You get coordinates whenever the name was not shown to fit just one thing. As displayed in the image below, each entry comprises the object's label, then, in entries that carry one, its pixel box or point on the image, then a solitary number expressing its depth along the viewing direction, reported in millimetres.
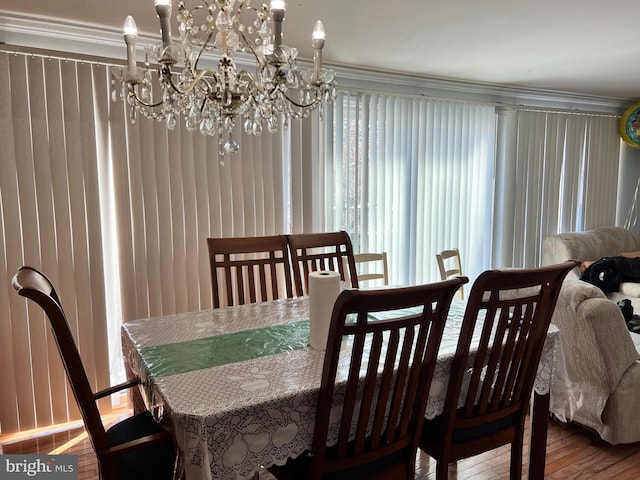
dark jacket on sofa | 4051
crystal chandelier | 1566
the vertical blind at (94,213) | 2438
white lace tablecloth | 1245
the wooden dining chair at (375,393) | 1292
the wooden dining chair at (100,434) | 1260
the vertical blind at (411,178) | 3506
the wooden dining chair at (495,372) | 1543
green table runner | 1585
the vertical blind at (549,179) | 4359
